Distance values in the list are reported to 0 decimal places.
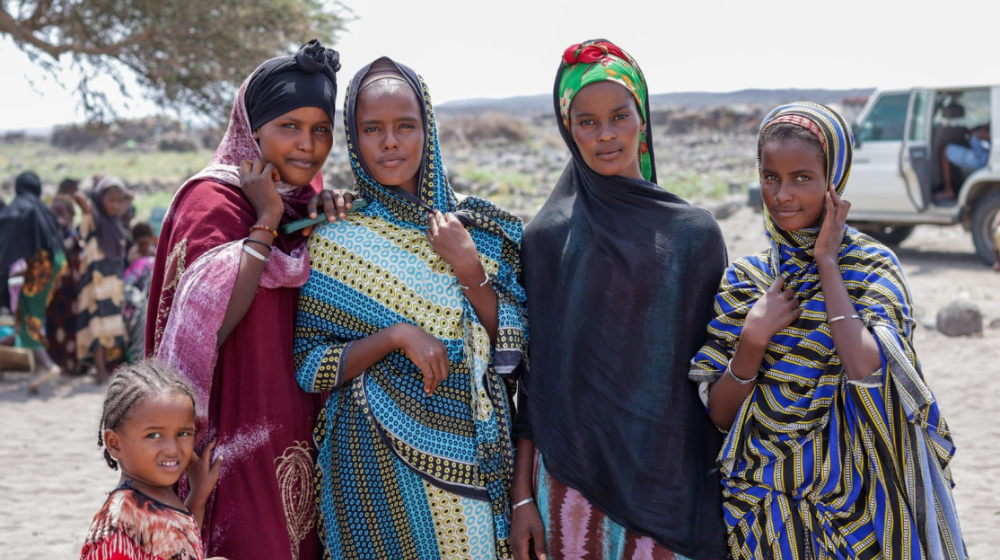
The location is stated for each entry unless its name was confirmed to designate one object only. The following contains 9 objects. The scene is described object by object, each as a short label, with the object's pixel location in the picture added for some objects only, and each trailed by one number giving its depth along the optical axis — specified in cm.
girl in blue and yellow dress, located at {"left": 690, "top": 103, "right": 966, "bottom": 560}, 219
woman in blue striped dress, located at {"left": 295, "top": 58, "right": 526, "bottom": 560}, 244
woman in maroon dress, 234
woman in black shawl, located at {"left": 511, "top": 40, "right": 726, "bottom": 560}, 235
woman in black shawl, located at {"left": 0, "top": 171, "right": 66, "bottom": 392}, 830
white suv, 1183
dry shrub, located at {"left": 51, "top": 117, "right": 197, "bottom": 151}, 5022
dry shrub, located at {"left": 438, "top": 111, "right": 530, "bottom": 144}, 4444
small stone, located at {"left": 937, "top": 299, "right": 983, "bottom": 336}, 874
